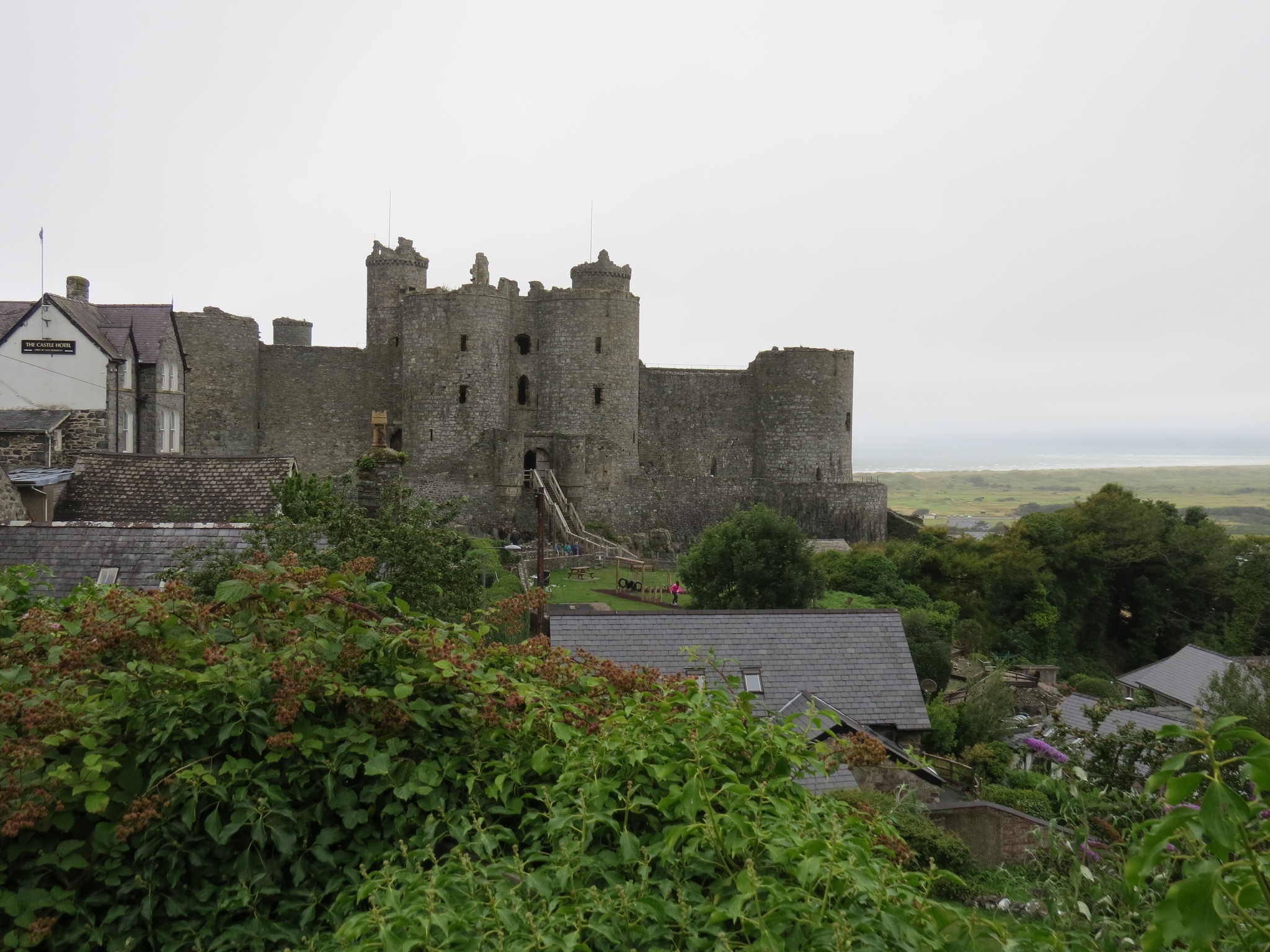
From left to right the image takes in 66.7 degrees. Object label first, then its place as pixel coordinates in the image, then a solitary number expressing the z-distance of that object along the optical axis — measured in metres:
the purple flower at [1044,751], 8.40
